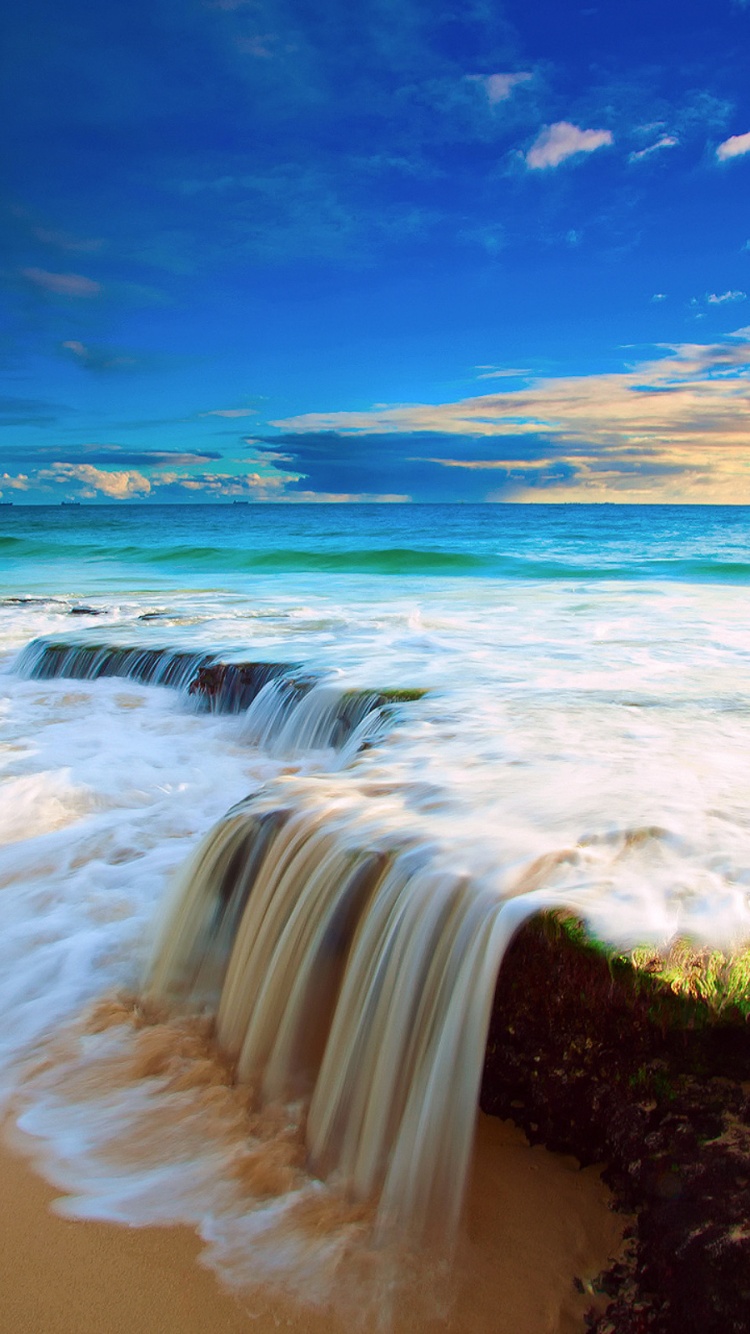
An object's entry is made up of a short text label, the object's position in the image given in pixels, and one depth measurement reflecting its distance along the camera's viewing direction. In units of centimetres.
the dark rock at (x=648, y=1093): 191
